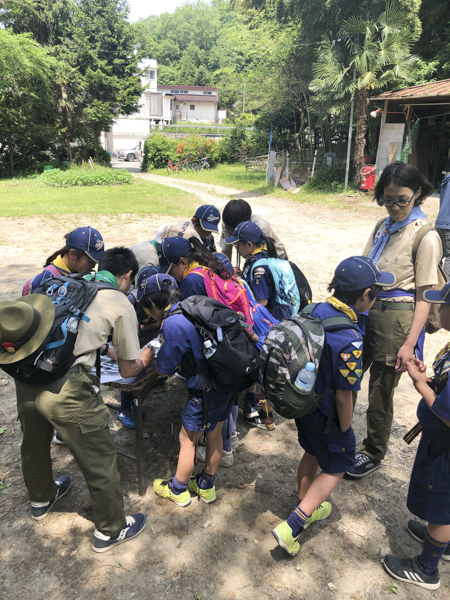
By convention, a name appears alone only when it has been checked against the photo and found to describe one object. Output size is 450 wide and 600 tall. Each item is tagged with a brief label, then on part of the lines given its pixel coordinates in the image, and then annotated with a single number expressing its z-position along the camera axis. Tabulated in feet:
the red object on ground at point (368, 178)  52.08
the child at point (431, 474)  6.72
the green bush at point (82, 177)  62.80
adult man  6.50
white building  145.79
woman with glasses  8.55
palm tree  46.93
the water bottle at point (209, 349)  7.51
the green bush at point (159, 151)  92.94
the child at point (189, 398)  7.79
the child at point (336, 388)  6.98
